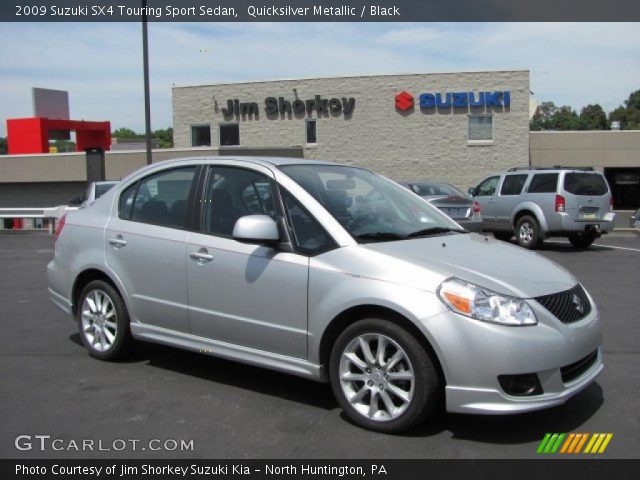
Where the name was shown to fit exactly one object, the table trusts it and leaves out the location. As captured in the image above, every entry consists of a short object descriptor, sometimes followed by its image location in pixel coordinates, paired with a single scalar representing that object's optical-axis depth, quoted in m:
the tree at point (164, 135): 99.94
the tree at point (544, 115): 109.75
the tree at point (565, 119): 104.88
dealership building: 26.25
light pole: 17.05
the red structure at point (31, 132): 31.39
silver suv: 14.05
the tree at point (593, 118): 96.25
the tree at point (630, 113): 86.26
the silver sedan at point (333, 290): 3.83
